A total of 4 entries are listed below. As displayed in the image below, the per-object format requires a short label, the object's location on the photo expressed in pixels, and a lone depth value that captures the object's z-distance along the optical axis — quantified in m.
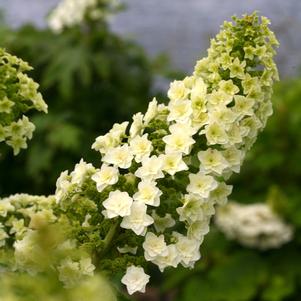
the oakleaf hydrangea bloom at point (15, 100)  1.65
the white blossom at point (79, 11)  4.58
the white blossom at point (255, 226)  3.78
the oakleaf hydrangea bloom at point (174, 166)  1.58
